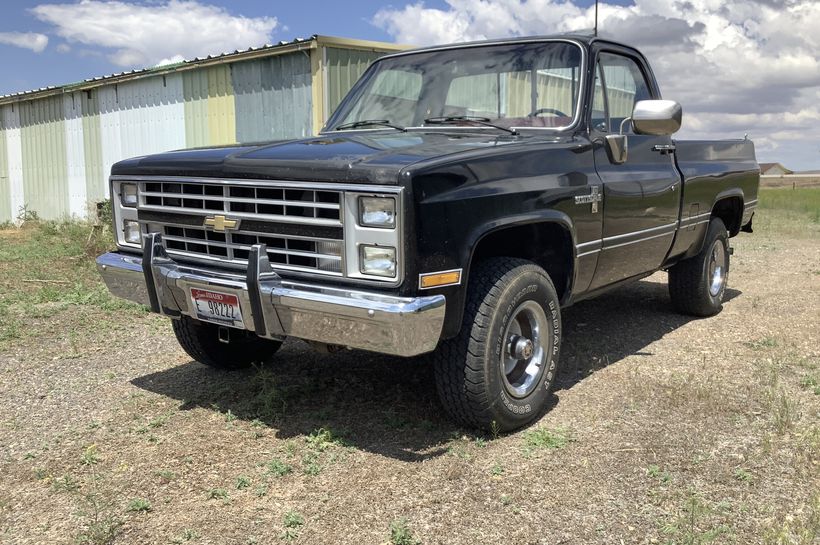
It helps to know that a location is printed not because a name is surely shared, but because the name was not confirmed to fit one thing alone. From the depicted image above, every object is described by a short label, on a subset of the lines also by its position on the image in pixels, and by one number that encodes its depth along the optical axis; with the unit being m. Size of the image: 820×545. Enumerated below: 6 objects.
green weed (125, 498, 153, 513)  2.98
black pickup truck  3.10
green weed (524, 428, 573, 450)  3.57
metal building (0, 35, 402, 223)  10.34
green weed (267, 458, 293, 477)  3.29
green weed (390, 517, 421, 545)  2.71
